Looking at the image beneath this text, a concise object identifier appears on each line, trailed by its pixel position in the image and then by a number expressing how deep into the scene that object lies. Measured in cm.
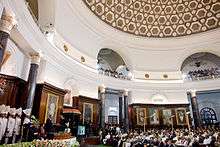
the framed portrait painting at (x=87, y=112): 1096
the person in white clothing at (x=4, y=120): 487
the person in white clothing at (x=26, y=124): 563
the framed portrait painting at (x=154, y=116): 1395
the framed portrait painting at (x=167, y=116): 1396
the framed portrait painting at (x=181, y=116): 1394
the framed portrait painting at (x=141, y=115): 1379
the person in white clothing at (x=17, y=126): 551
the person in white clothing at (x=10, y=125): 511
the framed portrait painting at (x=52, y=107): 759
